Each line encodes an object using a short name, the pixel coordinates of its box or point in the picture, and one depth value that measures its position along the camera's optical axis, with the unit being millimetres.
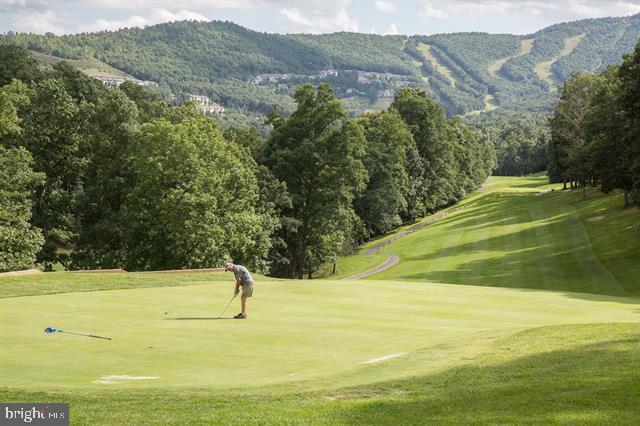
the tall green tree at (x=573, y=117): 94688
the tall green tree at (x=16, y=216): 45375
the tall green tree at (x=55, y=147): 54562
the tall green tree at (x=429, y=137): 108312
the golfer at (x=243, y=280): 23241
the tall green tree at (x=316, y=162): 64812
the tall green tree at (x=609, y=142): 59125
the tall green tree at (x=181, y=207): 50000
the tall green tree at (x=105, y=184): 53000
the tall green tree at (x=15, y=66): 78438
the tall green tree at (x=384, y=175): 91562
